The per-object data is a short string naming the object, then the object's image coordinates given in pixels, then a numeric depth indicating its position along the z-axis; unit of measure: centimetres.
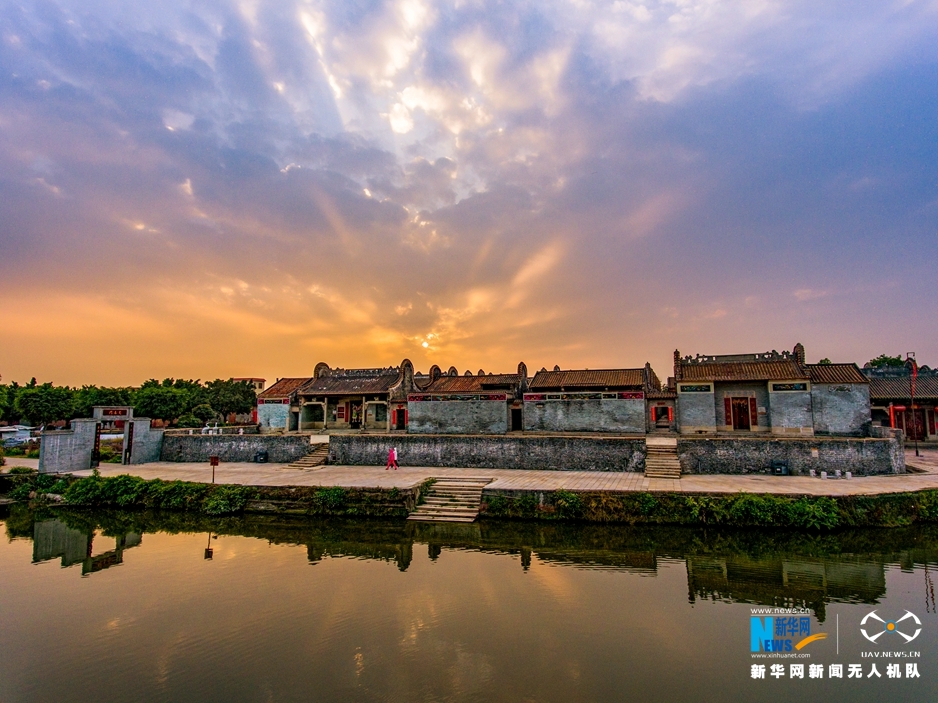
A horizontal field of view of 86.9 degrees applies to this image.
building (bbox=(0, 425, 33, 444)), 3103
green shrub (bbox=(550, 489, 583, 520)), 1549
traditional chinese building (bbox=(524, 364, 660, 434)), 2455
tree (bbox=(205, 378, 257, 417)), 4250
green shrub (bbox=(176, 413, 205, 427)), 3412
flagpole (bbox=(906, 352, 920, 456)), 2339
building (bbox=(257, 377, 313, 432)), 3123
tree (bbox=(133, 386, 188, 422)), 3919
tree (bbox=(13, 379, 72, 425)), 3478
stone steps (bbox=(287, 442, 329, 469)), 2233
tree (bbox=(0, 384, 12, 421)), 3609
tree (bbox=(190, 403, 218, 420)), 3894
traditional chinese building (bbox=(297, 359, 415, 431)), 3014
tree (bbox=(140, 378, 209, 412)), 4248
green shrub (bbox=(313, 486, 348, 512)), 1678
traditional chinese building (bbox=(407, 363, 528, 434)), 2652
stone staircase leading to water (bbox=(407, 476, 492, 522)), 1595
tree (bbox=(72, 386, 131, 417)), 3728
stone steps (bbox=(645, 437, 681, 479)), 1818
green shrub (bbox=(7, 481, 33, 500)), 2014
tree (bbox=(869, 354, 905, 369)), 3676
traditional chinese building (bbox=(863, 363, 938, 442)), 2442
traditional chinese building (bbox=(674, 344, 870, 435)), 2211
